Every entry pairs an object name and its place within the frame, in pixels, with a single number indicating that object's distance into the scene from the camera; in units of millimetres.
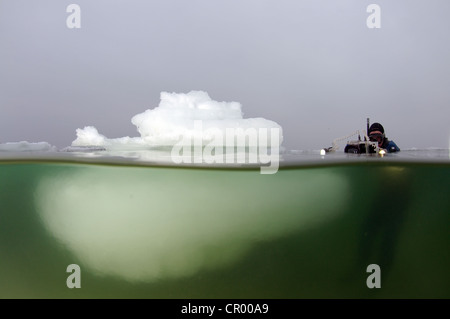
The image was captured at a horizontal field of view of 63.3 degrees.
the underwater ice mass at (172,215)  6090
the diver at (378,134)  9641
